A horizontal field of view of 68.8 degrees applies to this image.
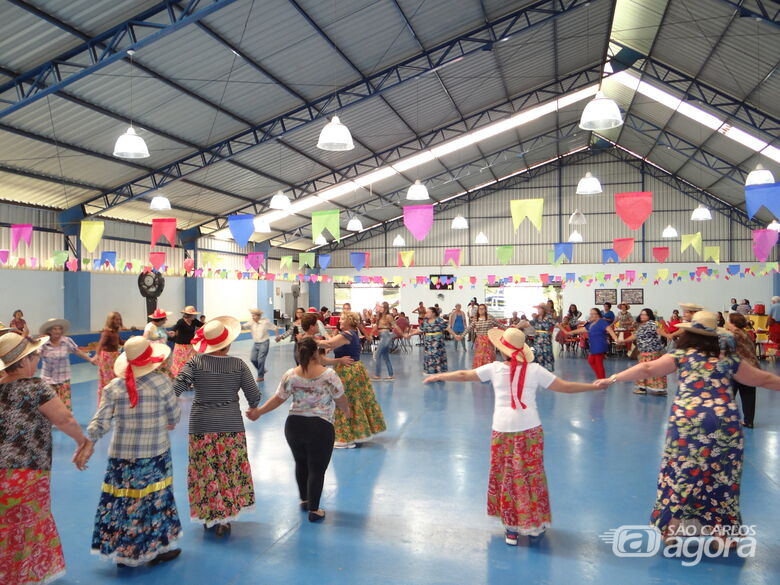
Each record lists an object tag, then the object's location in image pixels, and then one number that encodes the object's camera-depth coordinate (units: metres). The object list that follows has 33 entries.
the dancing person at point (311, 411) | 3.61
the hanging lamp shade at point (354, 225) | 13.89
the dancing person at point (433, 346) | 10.34
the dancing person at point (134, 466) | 2.96
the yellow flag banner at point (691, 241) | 16.61
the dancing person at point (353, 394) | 5.50
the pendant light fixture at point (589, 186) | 8.80
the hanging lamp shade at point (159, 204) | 10.23
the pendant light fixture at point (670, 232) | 16.25
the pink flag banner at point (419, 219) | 9.44
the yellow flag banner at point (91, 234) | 10.74
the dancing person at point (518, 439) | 3.31
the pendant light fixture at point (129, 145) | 6.26
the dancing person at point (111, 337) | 5.90
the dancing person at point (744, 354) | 4.94
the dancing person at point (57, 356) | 5.64
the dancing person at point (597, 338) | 8.91
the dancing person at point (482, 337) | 9.84
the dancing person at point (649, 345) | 8.46
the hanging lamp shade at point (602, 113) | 5.89
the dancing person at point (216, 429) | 3.36
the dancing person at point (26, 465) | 2.63
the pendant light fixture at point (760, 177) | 7.99
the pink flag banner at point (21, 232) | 11.45
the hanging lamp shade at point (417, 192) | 9.66
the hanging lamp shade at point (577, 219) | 14.23
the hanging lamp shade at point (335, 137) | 6.14
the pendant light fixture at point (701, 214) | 13.62
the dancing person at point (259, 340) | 9.75
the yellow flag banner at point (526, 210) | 9.45
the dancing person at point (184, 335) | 8.08
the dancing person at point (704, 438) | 3.12
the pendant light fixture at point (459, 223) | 15.71
